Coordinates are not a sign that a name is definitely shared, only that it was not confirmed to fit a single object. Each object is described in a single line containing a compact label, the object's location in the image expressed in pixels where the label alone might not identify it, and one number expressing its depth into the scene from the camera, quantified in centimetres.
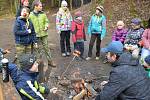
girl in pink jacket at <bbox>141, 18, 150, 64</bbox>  385
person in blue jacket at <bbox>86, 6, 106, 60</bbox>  440
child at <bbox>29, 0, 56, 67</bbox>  408
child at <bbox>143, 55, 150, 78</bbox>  290
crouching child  220
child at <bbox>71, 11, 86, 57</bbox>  437
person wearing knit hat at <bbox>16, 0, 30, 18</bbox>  392
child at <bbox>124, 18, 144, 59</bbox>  392
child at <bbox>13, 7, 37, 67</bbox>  376
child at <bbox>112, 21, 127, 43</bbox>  427
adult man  187
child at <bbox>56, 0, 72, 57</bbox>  443
